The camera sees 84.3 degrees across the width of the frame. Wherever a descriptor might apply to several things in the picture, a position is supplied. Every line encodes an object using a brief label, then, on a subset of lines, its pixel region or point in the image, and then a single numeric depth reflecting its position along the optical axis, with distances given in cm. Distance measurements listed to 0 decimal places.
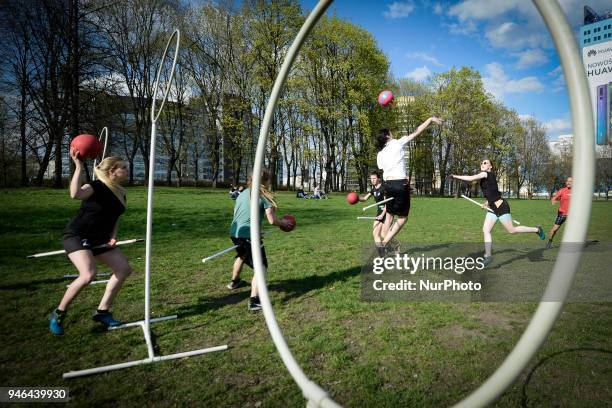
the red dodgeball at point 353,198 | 956
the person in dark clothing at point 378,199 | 935
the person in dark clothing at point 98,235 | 453
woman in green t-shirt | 558
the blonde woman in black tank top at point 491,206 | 884
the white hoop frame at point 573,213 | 133
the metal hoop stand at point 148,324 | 381
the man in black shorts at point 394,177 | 824
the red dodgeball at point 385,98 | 801
